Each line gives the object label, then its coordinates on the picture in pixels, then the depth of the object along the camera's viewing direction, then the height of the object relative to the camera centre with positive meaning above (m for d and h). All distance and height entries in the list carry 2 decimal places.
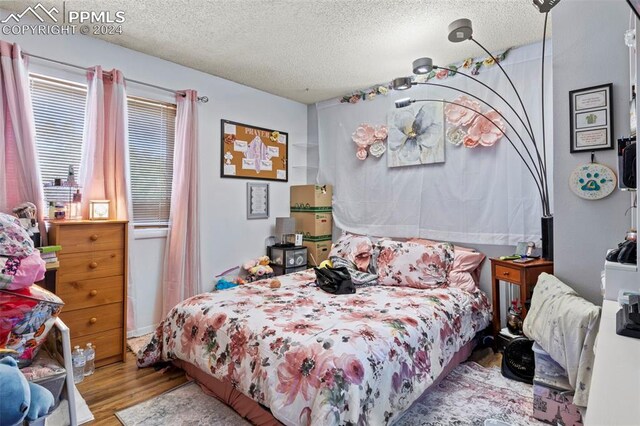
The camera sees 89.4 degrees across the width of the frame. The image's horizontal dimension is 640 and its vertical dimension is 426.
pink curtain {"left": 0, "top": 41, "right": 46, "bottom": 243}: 2.20 +0.54
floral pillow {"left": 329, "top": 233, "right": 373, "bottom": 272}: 3.24 -0.38
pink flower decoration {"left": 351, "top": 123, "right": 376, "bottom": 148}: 3.80 +0.94
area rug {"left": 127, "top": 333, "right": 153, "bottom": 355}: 2.73 -1.13
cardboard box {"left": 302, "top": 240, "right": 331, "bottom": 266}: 4.03 -0.47
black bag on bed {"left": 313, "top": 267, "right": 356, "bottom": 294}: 2.63 -0.56
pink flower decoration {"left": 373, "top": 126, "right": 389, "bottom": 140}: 3.67 +0.93
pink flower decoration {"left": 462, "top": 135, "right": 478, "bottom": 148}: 3.01 +0.68
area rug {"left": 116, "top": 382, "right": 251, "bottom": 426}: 1.84 -1.18
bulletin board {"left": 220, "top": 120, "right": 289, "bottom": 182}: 3.65 +0.75
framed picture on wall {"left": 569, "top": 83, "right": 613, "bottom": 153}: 1.93 +0.59
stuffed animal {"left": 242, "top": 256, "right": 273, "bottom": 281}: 3.69 -0.62
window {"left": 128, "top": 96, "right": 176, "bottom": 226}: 3.03 +0.55
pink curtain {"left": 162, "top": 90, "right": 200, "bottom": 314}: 3.09 -0.01
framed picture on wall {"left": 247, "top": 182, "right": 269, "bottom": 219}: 3.87 +0.17
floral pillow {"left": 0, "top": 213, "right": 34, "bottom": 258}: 1.38 -0.11
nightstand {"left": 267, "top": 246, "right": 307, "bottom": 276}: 3.83 -0.53
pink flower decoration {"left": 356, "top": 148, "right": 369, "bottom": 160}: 3.84 +0.72
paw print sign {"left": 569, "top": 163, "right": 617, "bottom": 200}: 1.94 +0.20
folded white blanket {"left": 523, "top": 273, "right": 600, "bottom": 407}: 1.46 -0.59
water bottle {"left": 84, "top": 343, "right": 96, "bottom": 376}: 2.35 -1.05
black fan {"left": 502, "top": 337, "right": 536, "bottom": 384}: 2.23 -1.04
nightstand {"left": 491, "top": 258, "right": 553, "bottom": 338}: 2.29 -0.43
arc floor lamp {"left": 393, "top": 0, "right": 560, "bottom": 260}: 2.44 +0.62
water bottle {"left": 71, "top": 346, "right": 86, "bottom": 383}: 2.26 -1.05
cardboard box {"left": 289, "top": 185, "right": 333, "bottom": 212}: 4.03 +0.21
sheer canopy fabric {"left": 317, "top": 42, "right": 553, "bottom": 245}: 2.77 +0.35
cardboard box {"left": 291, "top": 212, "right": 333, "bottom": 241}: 4.03 -0.14
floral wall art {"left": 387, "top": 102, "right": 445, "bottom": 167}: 3.28 +0.83
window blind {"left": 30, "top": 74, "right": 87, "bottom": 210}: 2.51 +0.71
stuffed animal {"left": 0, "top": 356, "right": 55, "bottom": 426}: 0.77 -0.46
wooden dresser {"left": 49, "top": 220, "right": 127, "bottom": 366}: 2.30 -0.50
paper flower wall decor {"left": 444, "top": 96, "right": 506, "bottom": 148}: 2.90 +0.83
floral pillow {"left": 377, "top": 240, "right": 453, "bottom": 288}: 2.85 -0.47
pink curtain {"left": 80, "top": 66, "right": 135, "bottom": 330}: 2.62 +0.55
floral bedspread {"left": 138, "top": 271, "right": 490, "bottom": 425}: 1.49 -0.73
